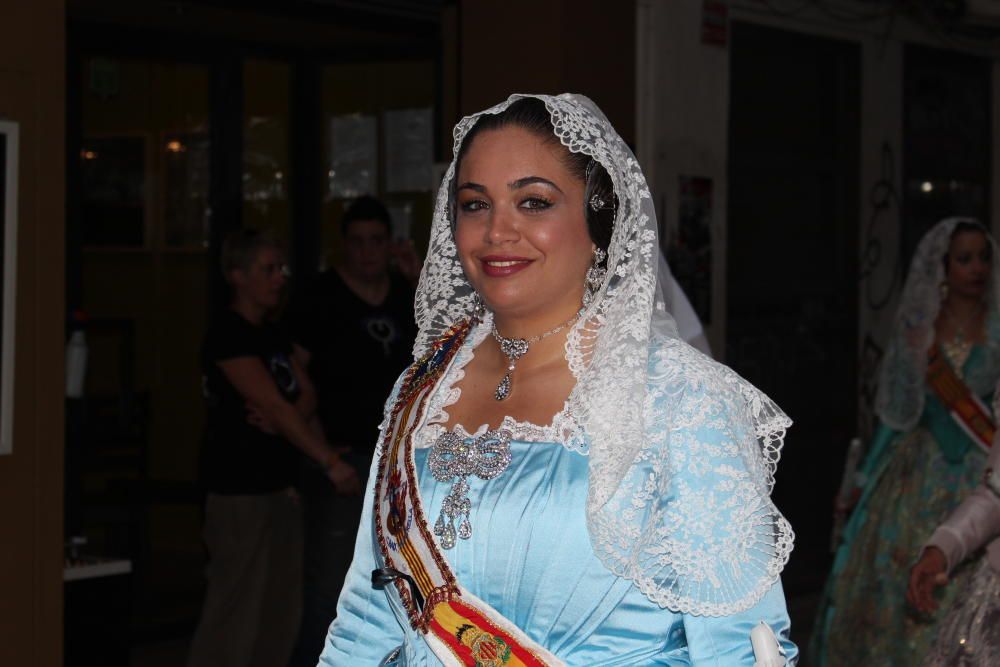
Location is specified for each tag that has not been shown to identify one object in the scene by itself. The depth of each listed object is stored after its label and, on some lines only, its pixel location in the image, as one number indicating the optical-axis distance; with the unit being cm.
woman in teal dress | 570
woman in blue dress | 231
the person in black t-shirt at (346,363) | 557
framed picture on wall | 440
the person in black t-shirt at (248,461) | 539
